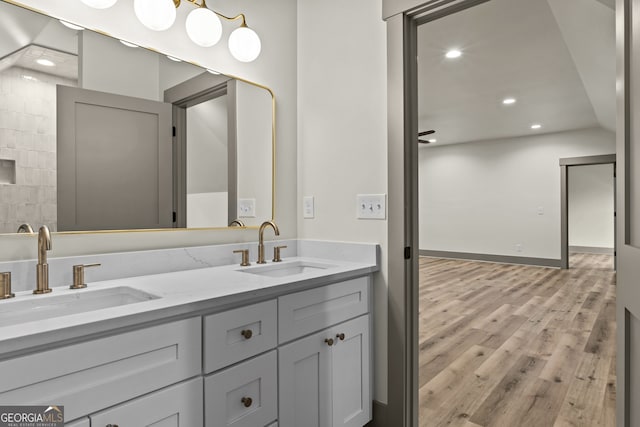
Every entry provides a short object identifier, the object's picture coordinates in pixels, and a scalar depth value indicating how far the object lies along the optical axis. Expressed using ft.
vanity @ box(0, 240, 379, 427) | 2.71
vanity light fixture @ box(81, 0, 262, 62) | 4.75
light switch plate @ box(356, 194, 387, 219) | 5.81
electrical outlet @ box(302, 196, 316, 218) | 6.82
